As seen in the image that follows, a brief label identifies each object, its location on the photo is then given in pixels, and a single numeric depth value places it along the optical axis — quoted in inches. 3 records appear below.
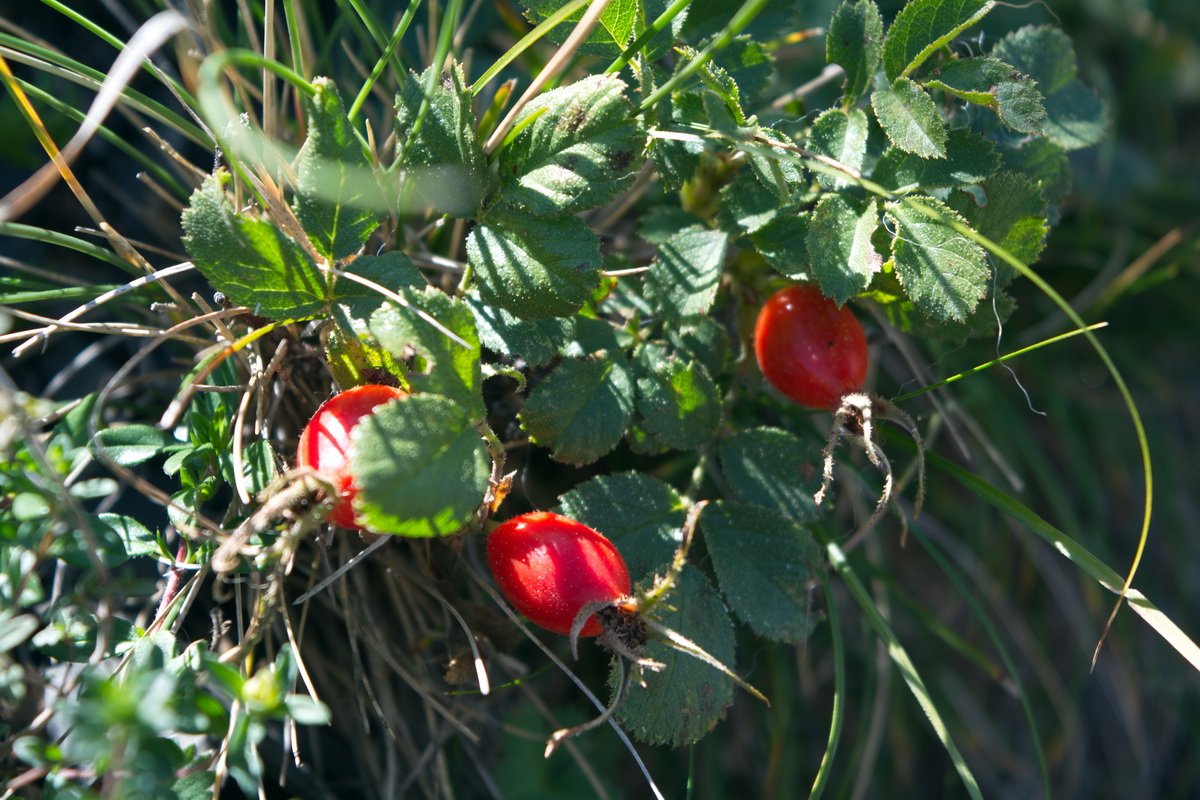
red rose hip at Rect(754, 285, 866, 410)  13.3
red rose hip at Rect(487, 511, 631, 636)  12.7
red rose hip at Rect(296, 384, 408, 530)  12.4
